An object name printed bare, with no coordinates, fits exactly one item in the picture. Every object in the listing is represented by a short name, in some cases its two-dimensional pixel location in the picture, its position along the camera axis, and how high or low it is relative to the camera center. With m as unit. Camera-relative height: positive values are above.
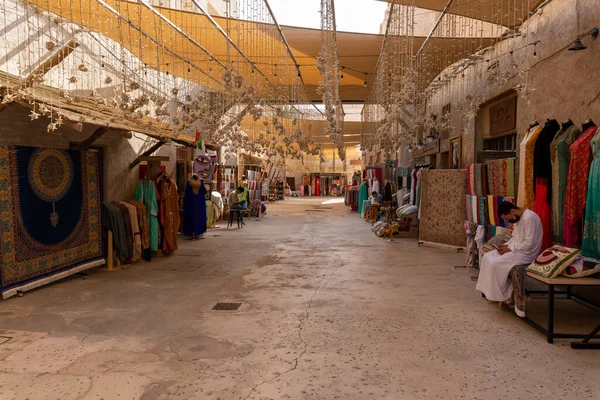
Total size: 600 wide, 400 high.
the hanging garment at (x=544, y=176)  4.61 +0.06
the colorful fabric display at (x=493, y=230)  5.91 -0.66
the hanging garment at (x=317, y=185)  36.22 -0.31
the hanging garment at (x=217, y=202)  12.04 -0.55
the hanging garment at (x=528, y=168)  4.87 +0.15
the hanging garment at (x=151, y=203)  6.94 -0.33
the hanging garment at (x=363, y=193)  16.09 -0.41
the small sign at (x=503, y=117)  7.04 +1.07
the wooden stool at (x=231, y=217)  11.69 -0.93
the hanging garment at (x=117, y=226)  6.25 -0.62
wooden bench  3.43 -0.89
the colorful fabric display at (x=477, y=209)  6.51 -0.42
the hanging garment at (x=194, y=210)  9.11 -0.58
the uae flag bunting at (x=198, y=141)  8.45 +0.77
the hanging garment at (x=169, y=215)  7.15 -0.54
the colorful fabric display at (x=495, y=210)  5.89 -0.39
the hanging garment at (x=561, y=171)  4.27 +0.10
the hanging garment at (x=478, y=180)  6.84 +0.02
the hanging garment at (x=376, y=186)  14.53 -0.16
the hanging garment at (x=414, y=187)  9.98 -0.13
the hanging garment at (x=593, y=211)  3.73 -0.25
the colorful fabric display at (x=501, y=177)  5.90 +0.07
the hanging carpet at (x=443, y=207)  7.95 -0.46
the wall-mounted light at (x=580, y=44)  4.41 +1.37
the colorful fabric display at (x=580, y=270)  3.52 -0.69
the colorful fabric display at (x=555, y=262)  3.51 -0.64
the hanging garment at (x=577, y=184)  3.98 -0.02
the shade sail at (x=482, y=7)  6.64 +2.67
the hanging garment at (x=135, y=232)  6.46 -0.73
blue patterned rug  4.69 -0.40
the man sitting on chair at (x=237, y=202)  11.80 -0.55
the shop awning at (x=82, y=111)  4.27 +0.80
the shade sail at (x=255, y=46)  7.82 +2.98
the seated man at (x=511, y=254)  4.11 -0.68
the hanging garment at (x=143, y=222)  6.66 -0.61
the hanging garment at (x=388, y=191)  12.30 -0.27
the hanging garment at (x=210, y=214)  11.31 -0.82
